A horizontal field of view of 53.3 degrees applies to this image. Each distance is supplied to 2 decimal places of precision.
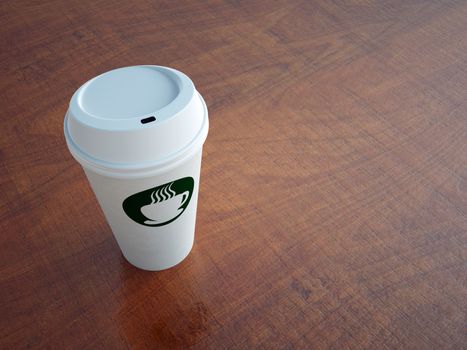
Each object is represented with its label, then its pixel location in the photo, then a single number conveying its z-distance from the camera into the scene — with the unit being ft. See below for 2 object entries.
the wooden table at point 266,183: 2.01
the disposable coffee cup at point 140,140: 1.54
